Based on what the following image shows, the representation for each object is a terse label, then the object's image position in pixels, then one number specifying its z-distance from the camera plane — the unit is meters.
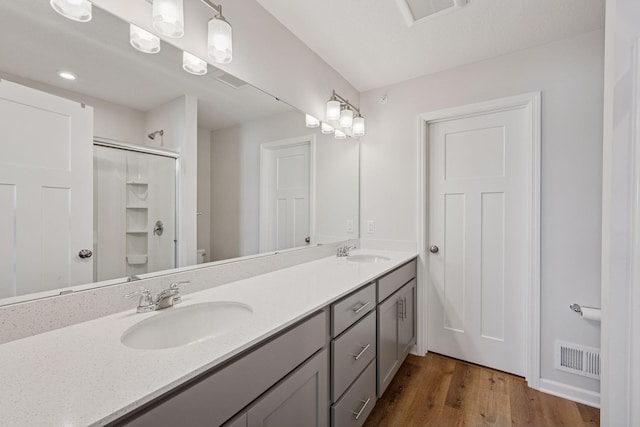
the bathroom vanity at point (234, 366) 0.55
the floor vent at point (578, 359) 1.70
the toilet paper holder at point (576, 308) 1.73
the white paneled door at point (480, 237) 1.99
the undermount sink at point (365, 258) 2.21
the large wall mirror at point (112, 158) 0.79
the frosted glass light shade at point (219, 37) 1.19
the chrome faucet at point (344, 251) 2.19
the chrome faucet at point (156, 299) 0.98
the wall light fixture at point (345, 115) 2.08
